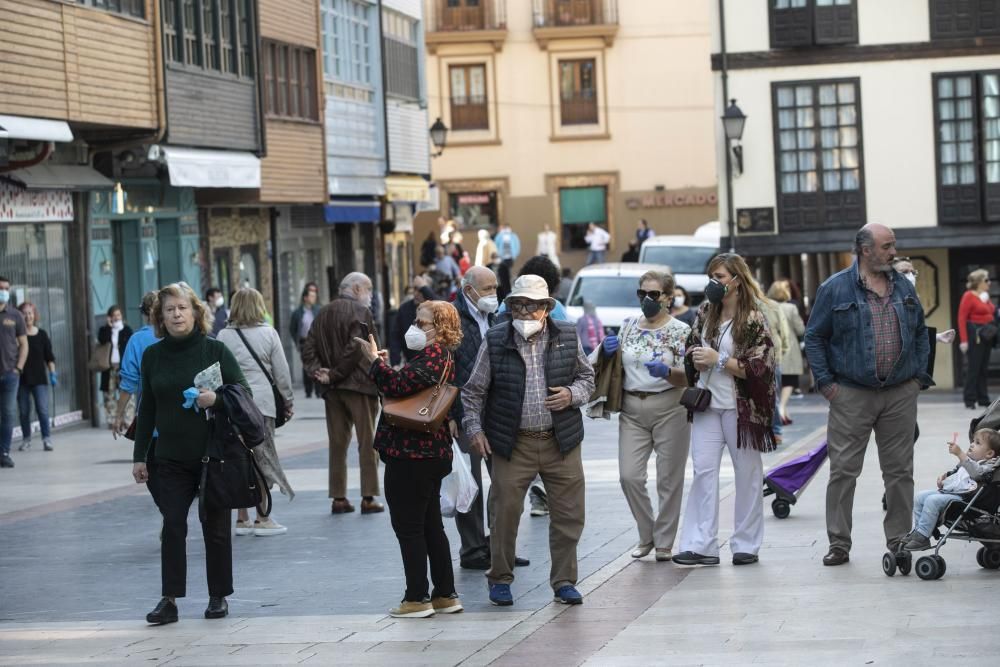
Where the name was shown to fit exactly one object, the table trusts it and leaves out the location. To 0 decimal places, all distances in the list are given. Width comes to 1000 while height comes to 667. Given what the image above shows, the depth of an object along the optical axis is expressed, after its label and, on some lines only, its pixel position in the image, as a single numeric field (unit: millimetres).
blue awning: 36656
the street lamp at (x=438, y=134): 42688
